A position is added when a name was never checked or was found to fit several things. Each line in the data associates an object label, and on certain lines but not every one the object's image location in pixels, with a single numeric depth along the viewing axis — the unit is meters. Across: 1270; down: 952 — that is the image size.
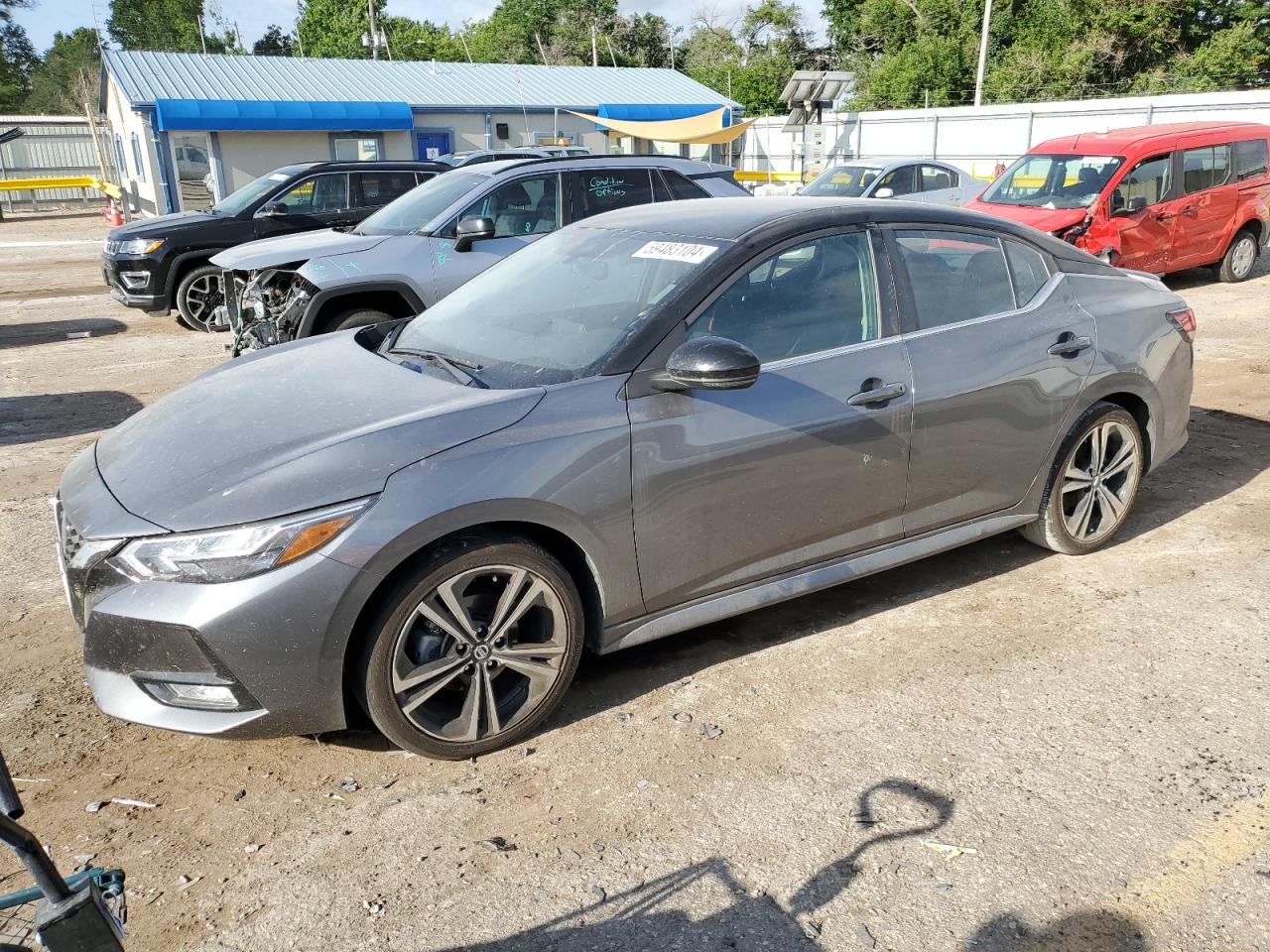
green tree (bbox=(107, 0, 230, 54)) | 82.50
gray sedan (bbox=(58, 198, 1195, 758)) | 2.95
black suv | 10.88
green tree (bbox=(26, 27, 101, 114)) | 77.75
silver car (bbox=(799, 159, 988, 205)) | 14.79
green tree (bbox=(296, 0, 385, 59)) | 70.56
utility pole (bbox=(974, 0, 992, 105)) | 34.08
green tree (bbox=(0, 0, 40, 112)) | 59.75
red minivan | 11.33
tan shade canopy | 29.06
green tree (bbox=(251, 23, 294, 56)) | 85.12
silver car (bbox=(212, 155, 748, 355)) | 7.95
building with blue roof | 27.06
